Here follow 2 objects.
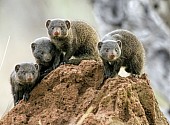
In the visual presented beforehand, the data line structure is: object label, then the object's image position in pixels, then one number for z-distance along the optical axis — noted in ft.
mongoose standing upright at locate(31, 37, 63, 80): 53.11
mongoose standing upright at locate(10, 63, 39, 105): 48.98
